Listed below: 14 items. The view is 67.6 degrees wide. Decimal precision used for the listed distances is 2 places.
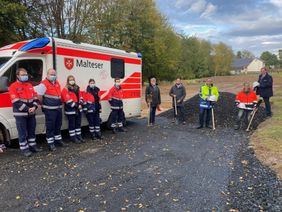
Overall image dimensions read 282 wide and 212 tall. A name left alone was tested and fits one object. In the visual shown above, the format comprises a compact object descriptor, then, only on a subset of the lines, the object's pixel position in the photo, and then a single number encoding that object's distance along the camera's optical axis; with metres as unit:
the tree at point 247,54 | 100.92
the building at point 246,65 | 87.42
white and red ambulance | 5.13
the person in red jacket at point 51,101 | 5.18
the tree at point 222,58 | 60.26
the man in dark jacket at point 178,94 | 8.28
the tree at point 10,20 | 9.59
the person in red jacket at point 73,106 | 5.58
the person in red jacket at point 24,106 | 4.76
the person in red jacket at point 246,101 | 7.36
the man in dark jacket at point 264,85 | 8.74
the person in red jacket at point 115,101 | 6.92
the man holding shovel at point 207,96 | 7.57
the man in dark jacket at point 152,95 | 8.29
